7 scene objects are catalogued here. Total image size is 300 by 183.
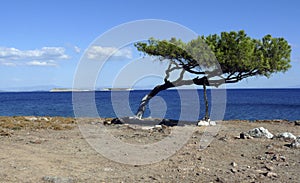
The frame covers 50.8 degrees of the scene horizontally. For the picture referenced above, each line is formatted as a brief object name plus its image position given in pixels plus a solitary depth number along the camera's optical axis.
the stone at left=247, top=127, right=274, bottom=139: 15.27
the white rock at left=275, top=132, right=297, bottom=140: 14.66
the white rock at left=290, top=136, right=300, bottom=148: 12.47
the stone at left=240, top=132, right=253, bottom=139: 15.08
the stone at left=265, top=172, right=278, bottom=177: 8.71
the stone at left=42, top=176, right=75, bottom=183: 8.19
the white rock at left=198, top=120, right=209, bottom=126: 21.28
